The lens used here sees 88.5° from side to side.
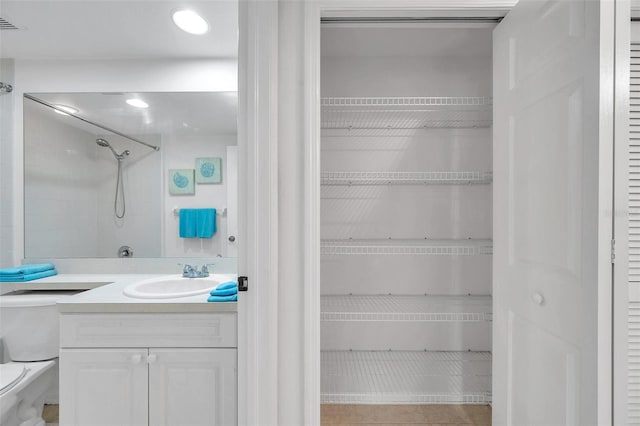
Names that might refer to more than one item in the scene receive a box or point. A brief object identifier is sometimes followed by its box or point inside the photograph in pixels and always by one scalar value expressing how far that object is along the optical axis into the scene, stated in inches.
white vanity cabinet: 59.8
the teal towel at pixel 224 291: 62.1
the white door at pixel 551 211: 37.6
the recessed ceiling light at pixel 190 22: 67.1
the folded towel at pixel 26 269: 75.7
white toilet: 70.1
